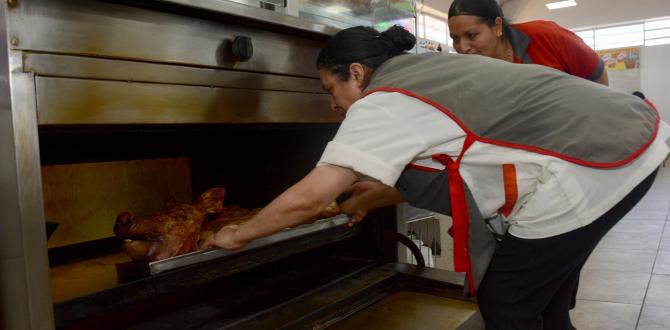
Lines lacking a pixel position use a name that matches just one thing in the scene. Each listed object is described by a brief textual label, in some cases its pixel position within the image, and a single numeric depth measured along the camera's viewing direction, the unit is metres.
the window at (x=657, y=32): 12.56
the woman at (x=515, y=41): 1.69
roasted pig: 1.21
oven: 0.78
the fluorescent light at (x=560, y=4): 9.85
